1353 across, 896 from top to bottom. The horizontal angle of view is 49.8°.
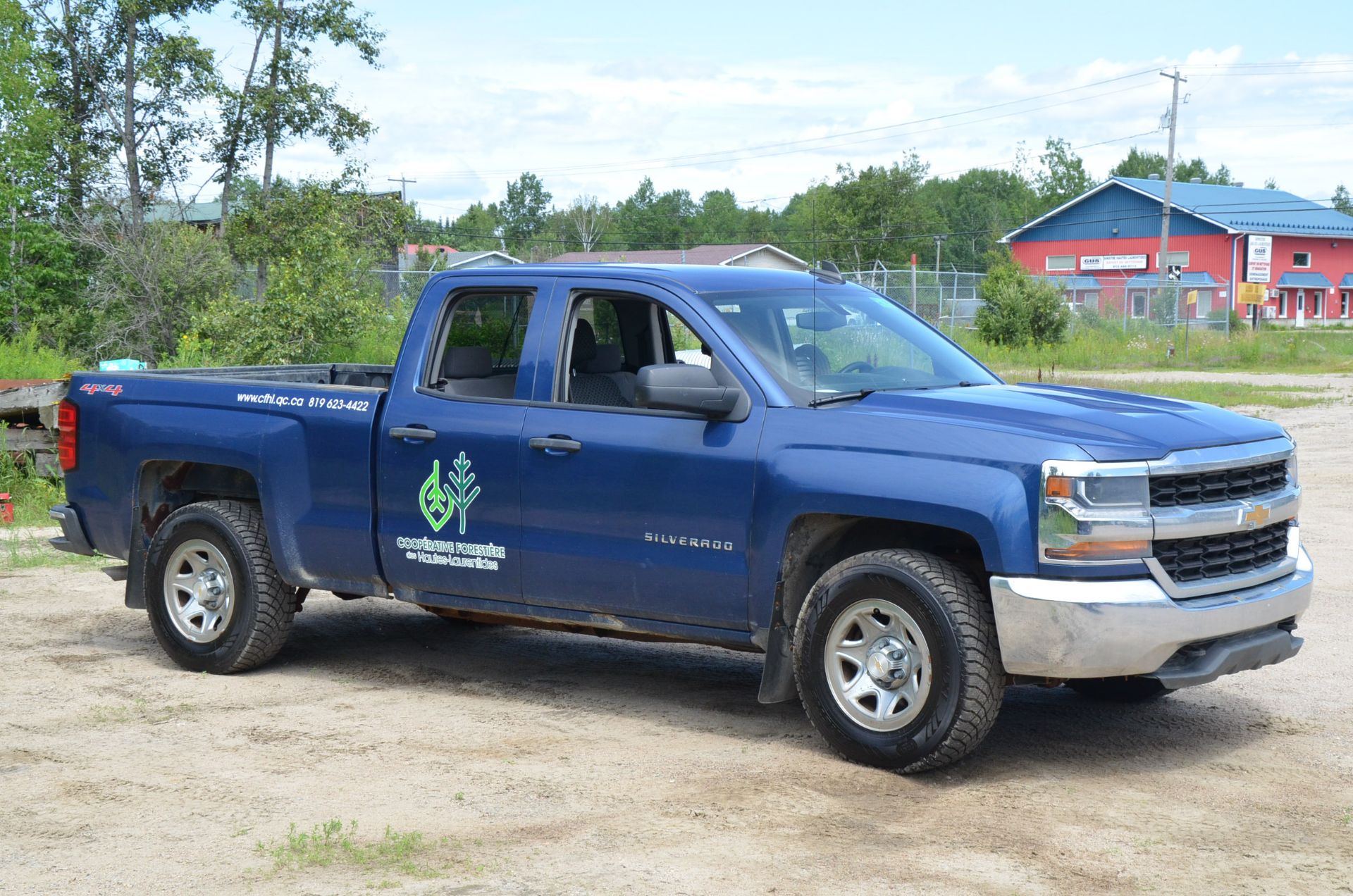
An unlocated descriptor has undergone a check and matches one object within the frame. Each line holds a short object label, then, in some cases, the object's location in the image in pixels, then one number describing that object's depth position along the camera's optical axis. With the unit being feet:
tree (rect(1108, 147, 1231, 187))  444.55
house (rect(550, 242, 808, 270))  190.85
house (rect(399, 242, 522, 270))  169.87
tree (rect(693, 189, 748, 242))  270.67
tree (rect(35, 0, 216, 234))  98.37
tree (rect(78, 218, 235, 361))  87.25
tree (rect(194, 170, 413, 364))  72.23
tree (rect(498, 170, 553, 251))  334.03
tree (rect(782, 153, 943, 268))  195.31
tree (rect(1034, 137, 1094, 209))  394.73
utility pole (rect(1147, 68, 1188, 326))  179.44
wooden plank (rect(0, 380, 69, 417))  42.16
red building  230.68
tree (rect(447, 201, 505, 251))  378.73
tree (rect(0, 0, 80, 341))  83.71
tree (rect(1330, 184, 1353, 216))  498.77
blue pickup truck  17.19
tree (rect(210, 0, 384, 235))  101.96
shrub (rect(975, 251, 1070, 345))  131.64
